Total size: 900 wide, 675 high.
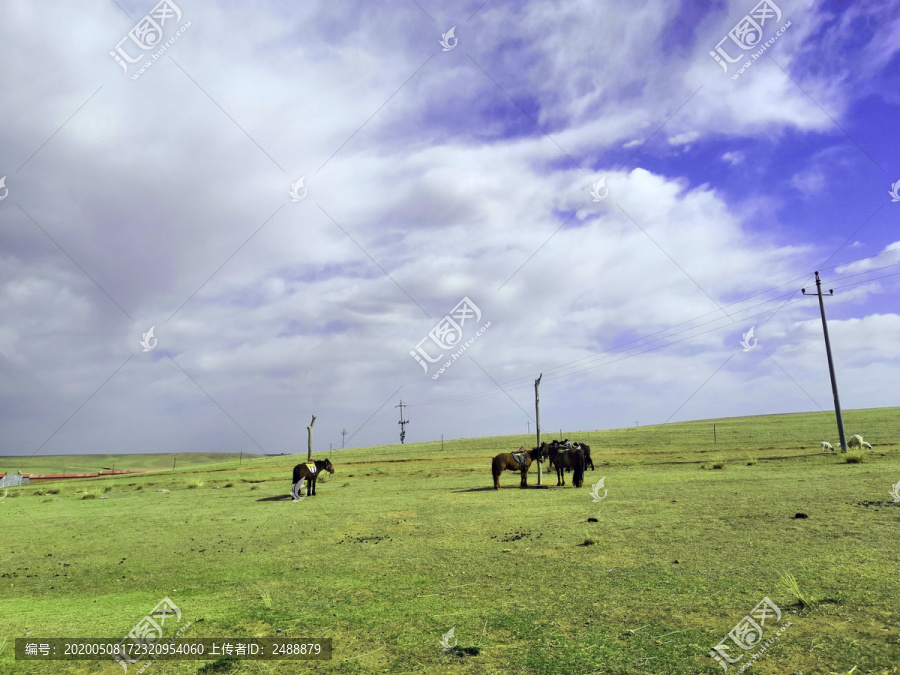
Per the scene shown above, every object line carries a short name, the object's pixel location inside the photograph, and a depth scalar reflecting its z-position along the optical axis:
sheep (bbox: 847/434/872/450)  32.50
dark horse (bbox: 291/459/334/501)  25.88
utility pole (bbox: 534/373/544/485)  29.82
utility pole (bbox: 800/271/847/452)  31.91
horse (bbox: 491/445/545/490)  26.55
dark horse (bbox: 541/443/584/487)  25.56
